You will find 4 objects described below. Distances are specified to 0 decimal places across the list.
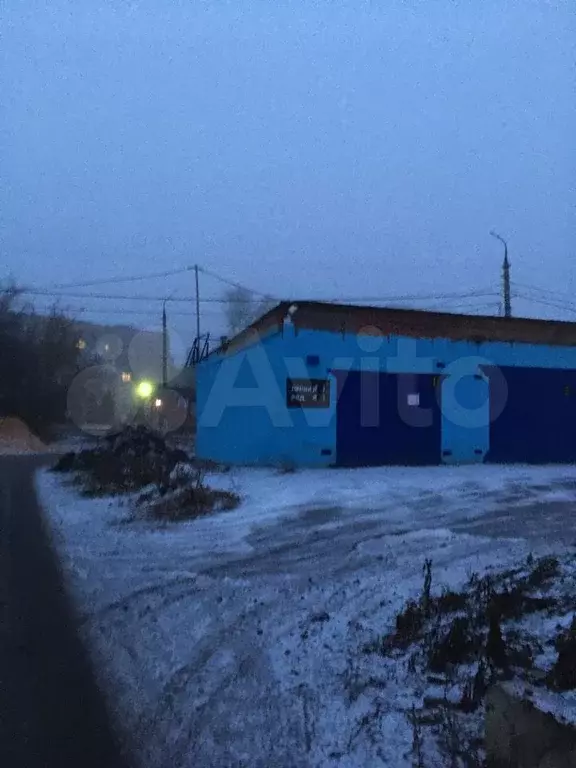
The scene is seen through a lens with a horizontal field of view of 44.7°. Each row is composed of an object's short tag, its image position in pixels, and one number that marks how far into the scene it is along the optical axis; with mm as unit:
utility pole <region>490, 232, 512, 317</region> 31692
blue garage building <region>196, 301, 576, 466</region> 18938
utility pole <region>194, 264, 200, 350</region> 40069
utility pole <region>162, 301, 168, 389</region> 48562
